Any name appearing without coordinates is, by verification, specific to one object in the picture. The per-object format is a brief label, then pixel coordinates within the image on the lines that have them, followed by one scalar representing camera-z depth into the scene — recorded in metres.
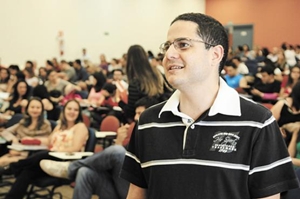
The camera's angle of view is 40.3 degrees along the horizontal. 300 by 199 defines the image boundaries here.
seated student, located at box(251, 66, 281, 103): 7.38
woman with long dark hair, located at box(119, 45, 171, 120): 4.33
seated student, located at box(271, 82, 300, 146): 3.71
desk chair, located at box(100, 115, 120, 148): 5.21
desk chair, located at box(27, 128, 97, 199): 3.97
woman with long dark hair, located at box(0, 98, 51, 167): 4.86
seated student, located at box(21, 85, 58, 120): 6.17
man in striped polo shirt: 1.22
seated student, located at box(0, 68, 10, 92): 9.33
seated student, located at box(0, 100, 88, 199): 4.00
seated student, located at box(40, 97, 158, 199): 3.37
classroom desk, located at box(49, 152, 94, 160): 3.84
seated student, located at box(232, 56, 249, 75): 10.32
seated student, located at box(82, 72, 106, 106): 7.62
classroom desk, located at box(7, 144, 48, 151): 4.20
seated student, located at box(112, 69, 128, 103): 5.68
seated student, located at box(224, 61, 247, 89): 8.57
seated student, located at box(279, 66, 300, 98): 6.75
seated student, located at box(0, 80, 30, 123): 6.87
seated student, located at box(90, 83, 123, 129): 6.92
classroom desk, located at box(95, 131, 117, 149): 4.70
